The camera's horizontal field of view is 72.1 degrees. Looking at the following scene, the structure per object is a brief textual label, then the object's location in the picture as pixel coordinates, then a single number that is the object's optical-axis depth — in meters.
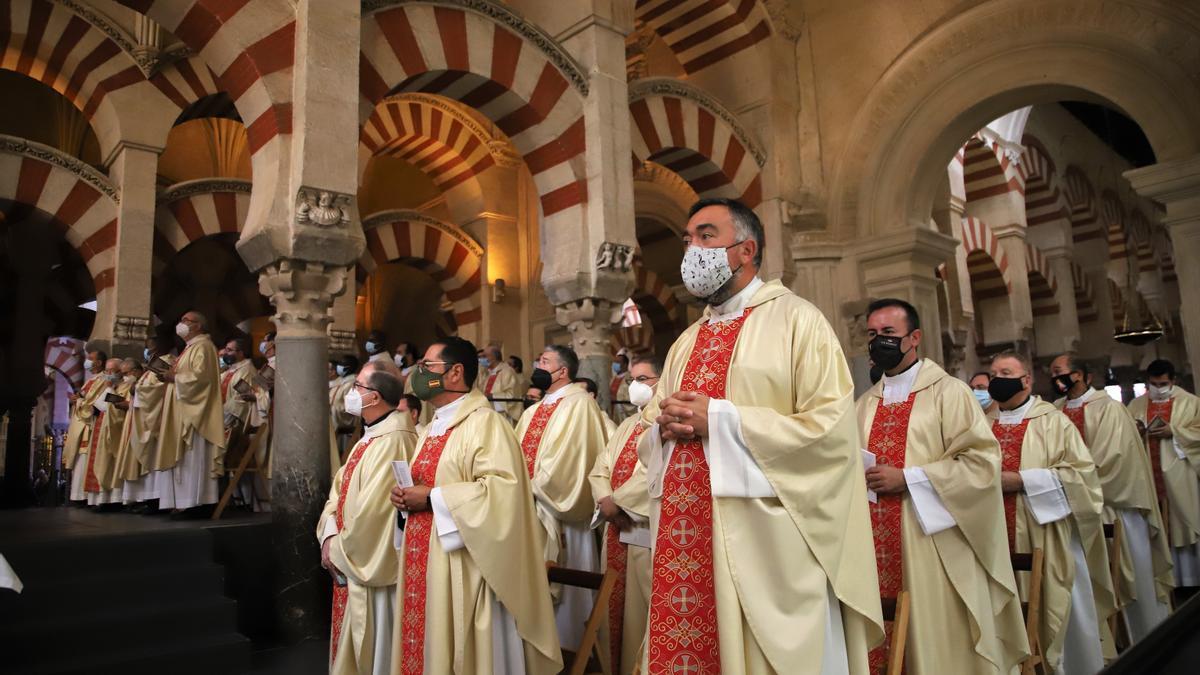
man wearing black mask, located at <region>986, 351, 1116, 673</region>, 3.46
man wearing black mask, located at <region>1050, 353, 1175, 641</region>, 4.65
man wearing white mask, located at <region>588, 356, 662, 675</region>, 3.53
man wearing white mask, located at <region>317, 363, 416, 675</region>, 3.18
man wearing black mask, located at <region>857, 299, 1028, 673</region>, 2.60
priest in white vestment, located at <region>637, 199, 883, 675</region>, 1.79
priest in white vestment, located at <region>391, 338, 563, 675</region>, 2.80
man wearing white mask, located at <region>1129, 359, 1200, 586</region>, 5.81
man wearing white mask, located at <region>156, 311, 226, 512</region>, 5.61
